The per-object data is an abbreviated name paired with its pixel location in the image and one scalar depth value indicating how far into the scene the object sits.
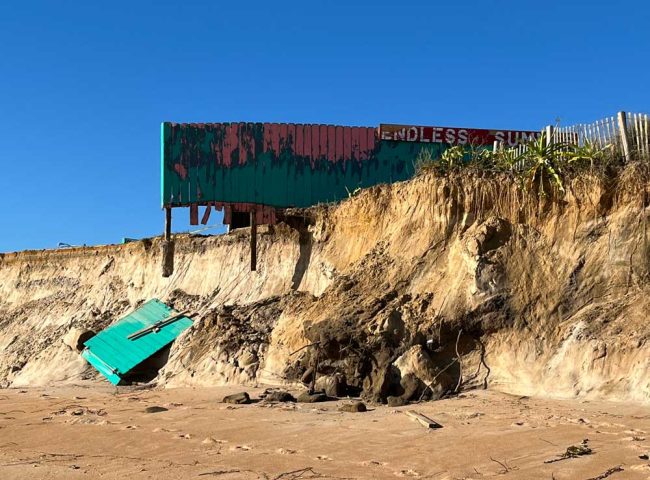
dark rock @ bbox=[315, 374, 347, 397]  12.03
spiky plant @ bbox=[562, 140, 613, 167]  12.70
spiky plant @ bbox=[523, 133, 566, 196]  12.80
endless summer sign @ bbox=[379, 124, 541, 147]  21.58
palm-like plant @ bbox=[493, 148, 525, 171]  13.65
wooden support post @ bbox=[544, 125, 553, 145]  14.05
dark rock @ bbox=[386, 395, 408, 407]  11.05
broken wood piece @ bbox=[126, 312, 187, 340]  17.41
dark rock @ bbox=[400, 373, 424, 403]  11.33
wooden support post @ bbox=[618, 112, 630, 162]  12.77
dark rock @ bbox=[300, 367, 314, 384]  12.72
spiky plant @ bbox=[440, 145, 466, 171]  14.32
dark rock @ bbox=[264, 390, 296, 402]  11.86
